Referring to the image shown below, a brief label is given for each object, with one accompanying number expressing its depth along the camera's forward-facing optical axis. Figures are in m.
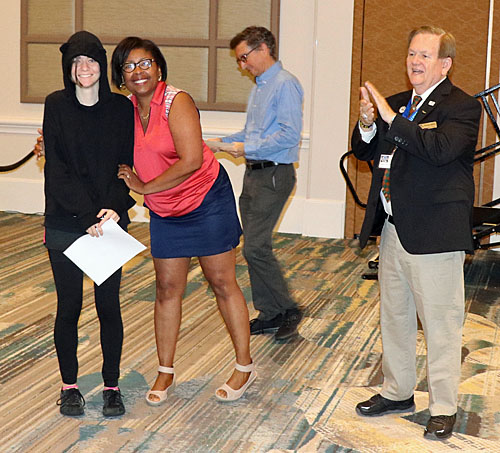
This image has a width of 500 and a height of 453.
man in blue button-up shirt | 4.44
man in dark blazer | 3.08
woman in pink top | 3.28
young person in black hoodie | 3.19
